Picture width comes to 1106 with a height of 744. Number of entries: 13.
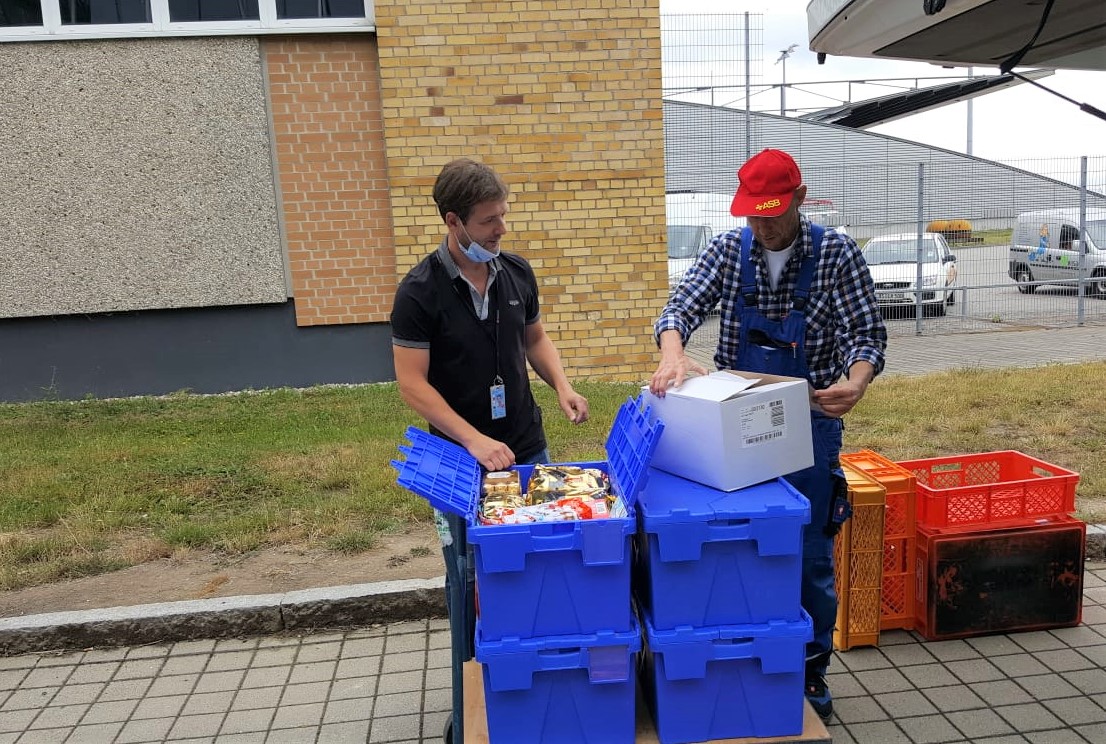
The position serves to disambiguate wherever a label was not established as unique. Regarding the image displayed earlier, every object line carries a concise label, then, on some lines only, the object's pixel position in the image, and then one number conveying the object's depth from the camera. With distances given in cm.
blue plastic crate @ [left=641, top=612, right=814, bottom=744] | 238
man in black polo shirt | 277
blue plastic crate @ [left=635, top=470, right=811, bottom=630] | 231
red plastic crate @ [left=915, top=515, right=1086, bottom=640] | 371
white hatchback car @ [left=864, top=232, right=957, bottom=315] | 1405
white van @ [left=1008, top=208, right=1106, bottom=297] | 1466
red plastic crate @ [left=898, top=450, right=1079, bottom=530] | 374
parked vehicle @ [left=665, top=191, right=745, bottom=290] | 1340
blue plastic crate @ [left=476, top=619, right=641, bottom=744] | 235
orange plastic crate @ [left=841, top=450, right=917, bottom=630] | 373
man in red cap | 289
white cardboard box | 248
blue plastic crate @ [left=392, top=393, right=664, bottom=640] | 227
